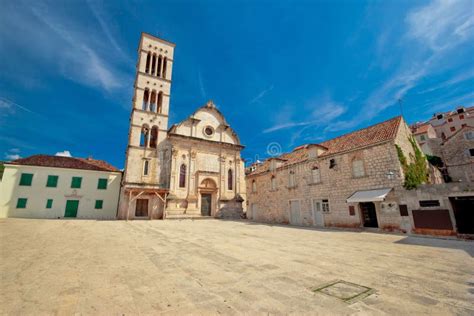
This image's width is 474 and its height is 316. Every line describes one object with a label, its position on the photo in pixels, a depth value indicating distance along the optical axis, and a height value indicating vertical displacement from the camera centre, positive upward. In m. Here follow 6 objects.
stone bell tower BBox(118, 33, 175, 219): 21.78 +8.66
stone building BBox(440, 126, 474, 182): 24.12 +6.07
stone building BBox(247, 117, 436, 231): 11.91 +1.74
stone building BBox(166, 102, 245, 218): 23.31 +4.86
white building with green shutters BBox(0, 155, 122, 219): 20.45 +2.15
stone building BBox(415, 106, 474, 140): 34.50 +14.60
